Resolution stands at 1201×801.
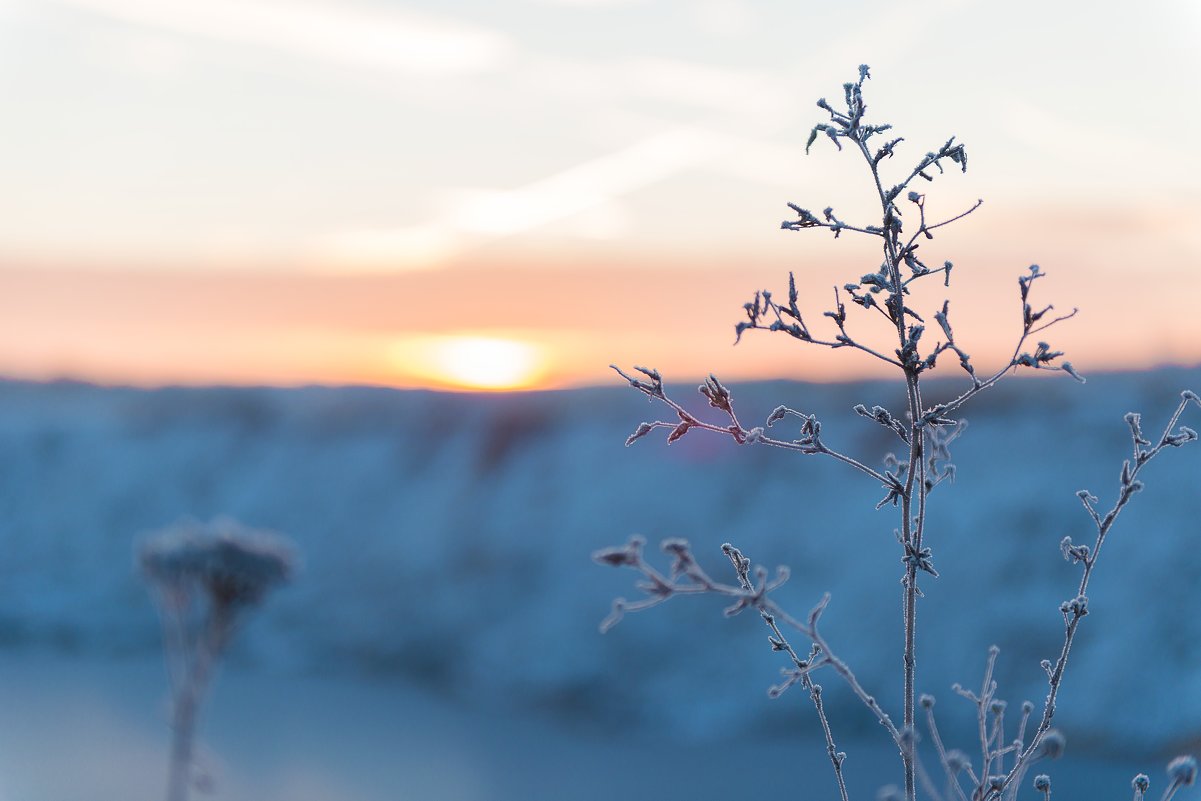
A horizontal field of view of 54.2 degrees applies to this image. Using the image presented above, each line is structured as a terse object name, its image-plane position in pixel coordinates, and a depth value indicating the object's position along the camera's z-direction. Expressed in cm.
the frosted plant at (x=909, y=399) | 201
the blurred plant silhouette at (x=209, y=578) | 789
